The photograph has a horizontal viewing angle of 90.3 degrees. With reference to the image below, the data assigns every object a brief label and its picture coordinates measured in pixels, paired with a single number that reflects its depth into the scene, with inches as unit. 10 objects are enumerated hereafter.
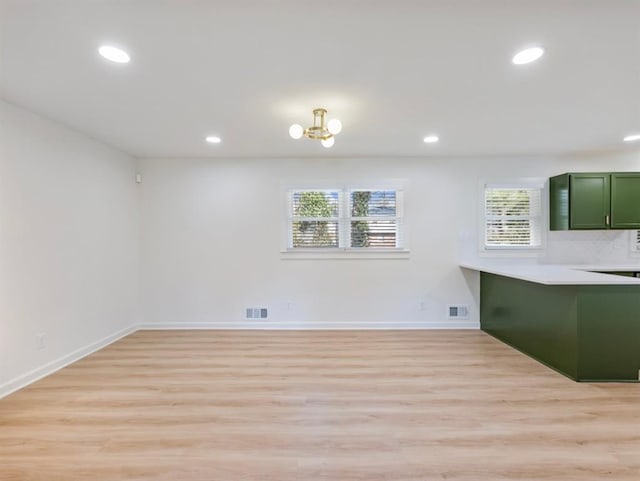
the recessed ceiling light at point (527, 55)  77.8
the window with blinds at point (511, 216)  182.1
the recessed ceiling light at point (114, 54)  75.7
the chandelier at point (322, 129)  100.8
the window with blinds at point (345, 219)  184.9
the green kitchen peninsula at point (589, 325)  111.5
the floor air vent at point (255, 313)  183.8
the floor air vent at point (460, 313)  182.4
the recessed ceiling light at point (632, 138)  148.1
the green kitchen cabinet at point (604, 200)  164.9
